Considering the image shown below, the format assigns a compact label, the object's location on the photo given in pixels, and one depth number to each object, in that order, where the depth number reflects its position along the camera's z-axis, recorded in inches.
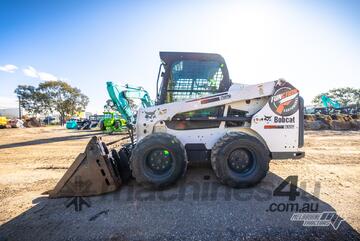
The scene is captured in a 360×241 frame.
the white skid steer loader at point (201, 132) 130.3
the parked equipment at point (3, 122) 1071.4
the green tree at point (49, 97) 1657.4
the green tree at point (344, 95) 2068.9
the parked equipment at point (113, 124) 590.2
